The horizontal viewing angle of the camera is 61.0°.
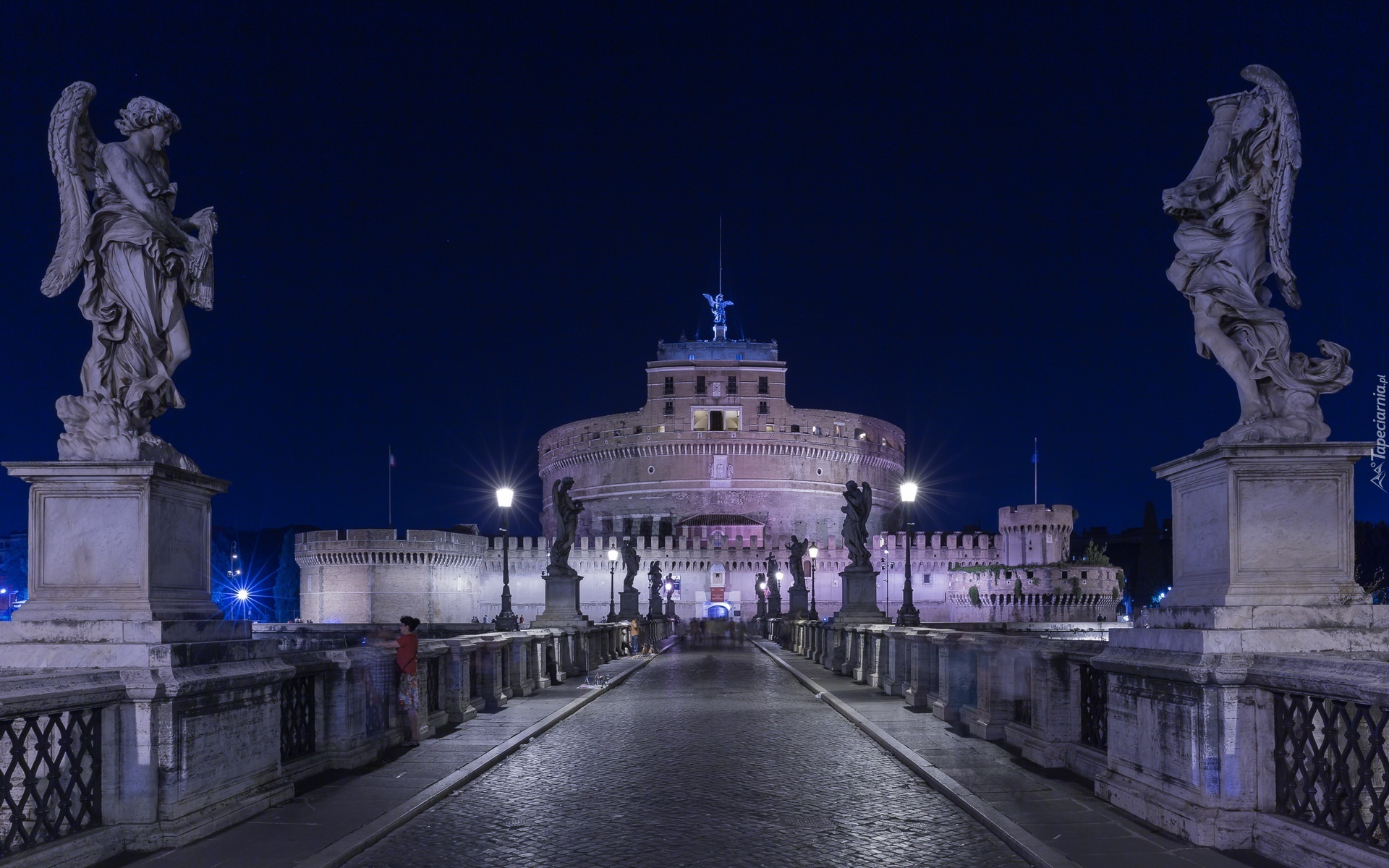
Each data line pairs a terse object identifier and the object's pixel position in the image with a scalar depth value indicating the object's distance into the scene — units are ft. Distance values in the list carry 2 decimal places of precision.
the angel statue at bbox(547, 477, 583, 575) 88.33
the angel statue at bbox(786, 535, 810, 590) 151.53
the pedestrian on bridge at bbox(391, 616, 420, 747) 39.29
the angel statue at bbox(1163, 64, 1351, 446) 25.11
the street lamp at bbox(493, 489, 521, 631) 87.45
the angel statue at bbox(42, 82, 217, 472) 25.16
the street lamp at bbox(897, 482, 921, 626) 94.79
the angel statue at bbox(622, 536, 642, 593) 161.38
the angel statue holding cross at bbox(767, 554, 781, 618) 186.19
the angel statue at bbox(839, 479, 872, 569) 87.71
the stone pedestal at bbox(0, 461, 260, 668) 23.97
